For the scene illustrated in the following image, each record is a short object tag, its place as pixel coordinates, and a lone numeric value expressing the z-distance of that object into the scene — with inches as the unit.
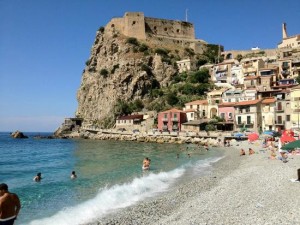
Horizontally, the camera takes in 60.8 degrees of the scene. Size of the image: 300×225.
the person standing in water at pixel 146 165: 860.4
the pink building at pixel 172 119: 2077.7
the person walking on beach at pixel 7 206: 244.3
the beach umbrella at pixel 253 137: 1241.2
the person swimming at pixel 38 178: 753.6
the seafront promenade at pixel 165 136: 1633.2
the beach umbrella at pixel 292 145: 711.4
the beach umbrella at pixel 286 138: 930.4
